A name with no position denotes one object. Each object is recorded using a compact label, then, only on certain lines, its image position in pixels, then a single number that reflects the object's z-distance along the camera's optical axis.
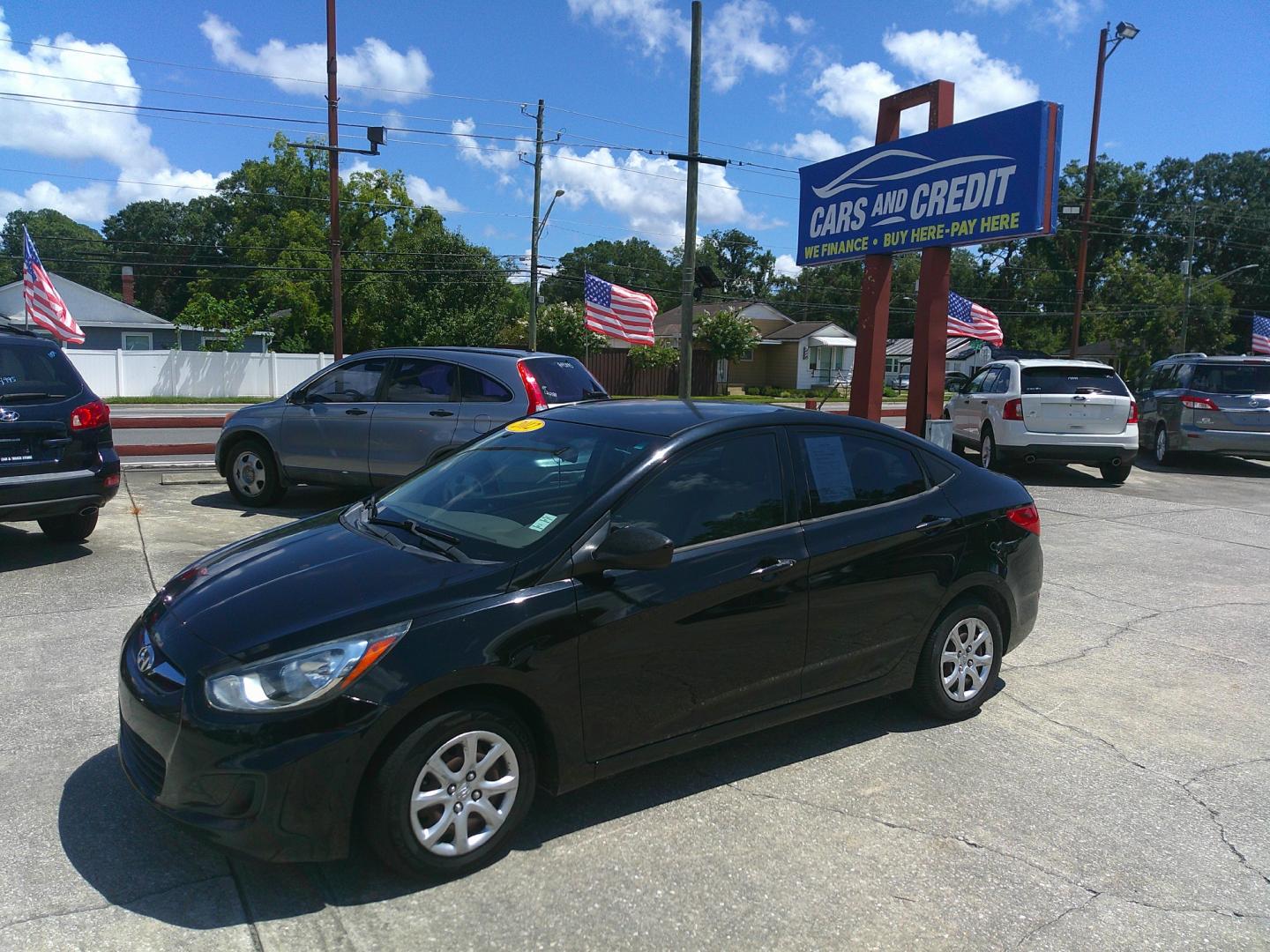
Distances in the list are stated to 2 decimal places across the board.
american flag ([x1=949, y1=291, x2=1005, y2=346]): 23.44
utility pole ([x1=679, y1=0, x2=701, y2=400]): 18.70
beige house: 59.44
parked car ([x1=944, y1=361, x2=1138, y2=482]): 12.66
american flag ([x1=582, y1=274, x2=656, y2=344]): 22.64
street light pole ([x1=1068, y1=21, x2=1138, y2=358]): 29.70
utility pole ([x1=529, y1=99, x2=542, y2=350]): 34.59
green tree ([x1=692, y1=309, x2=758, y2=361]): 47.91
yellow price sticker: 4.37
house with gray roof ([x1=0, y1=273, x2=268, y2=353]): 44.75
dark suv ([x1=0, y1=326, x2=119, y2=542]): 6.57
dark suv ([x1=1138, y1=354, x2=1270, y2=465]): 14.47
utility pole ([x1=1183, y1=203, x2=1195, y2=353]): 42.69
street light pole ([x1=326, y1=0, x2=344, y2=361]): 24.28
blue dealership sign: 11.53
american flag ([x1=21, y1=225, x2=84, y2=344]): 25.83
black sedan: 2.86
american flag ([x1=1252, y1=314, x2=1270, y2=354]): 28.17
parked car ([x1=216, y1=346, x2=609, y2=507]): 8.52
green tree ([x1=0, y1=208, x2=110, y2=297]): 84.75
